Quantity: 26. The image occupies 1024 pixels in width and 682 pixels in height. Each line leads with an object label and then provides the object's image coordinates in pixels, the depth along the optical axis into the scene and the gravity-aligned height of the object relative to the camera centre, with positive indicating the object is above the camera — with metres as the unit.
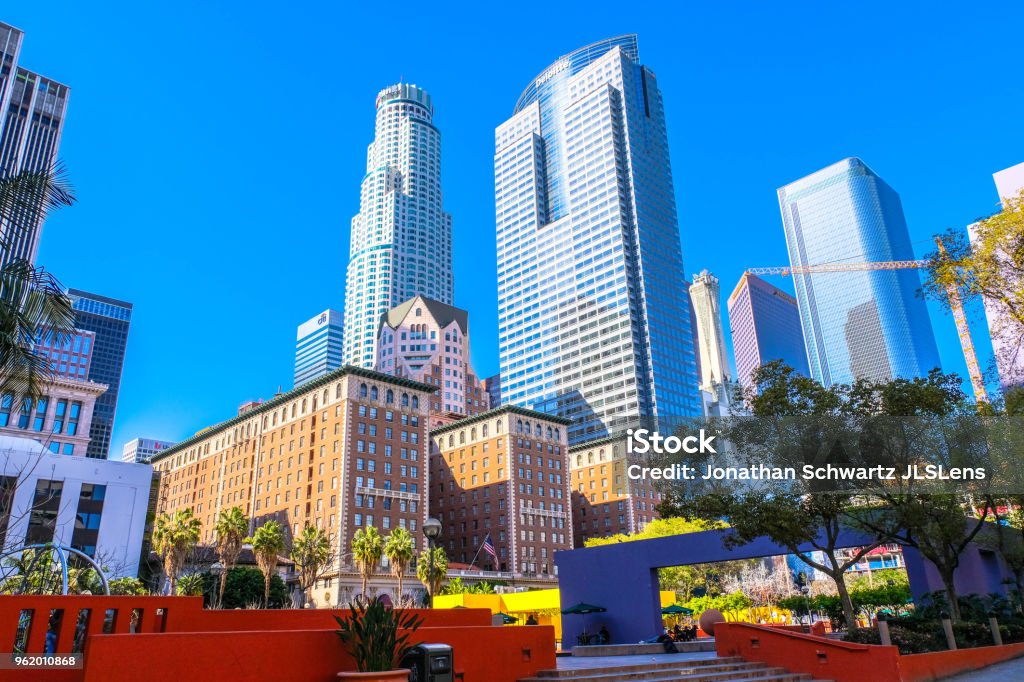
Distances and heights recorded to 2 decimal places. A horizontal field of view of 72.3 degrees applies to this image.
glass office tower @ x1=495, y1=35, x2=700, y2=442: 179.25 +66.74
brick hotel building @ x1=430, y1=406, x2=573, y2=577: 110.06 +17.03
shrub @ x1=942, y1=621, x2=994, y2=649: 24.89 -1.82
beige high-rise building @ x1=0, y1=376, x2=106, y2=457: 104.75 +28.38
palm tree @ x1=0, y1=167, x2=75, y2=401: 13.95 +6.09
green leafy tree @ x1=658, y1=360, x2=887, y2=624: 26.58 +4.91
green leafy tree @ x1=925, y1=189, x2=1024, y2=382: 23.86 +10.75
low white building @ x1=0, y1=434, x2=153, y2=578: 62.56 +9.69
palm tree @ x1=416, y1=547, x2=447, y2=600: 67.50 +3.11
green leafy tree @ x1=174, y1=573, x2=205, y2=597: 59.88 +1.94
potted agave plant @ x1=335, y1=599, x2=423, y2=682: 12.95 -0.71
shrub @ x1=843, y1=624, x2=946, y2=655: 22.67 -1.69
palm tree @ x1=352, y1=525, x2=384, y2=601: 69.56 +4.87
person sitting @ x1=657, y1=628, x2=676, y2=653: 27.55 -1.95
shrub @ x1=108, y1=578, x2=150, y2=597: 49.91 +1.69
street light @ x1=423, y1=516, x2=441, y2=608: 23.09 +2.26
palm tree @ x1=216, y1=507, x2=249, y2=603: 66.44 +6.71
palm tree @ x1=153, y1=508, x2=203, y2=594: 61.72 +5.67
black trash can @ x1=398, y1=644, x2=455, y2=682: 13.57 -1.15
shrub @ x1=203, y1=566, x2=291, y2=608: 71.31 +1.69
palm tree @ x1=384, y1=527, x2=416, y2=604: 68.88 +4.58
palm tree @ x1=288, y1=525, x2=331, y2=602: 72.12 +5.00
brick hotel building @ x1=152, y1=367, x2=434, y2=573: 93.19 +19.71
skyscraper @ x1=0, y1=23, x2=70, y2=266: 124.25 +92.37
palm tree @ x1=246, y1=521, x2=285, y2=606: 64.81 +5.15
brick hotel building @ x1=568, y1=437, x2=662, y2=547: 129.12 +17.46
